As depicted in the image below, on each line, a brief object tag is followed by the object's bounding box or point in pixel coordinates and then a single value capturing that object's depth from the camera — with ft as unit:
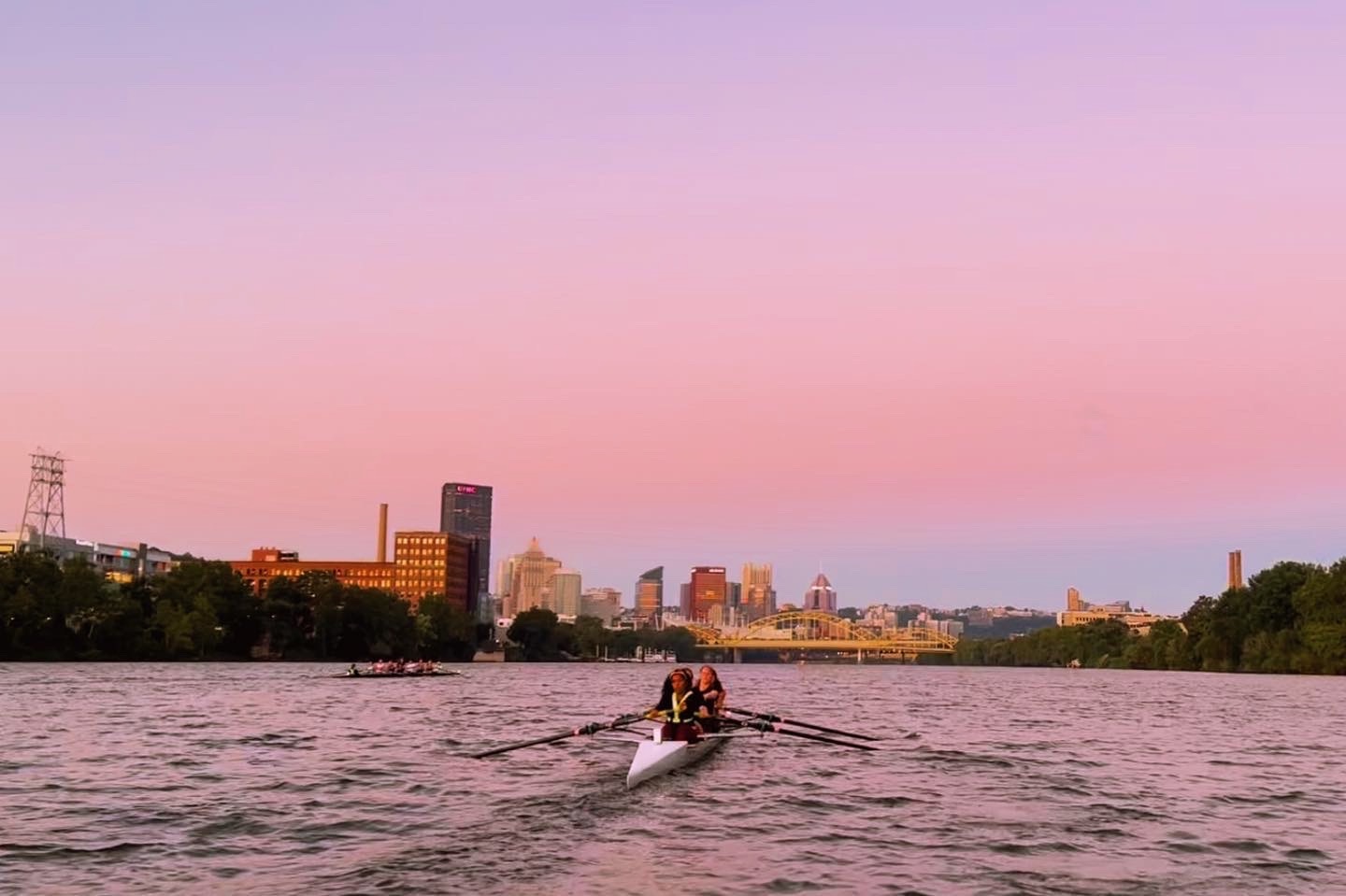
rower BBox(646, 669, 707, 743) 109.29
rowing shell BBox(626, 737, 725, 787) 95.96
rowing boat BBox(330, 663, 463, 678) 325.75
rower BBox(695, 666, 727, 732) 129.60
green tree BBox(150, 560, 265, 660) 505.25
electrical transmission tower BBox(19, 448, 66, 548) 625.00
